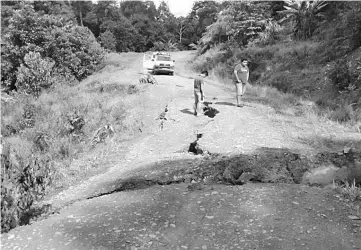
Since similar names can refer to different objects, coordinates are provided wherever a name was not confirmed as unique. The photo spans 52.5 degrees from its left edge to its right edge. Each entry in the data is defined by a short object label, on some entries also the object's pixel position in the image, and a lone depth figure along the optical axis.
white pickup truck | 24.87
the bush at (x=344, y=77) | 12.76
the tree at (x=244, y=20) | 25.50
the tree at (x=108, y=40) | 56.12
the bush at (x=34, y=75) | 21.92
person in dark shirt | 11.06
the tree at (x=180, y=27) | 72.19
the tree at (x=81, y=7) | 75.29
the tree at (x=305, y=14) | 21.45
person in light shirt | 11.31
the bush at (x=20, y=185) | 5.20
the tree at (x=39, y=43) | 26.27
